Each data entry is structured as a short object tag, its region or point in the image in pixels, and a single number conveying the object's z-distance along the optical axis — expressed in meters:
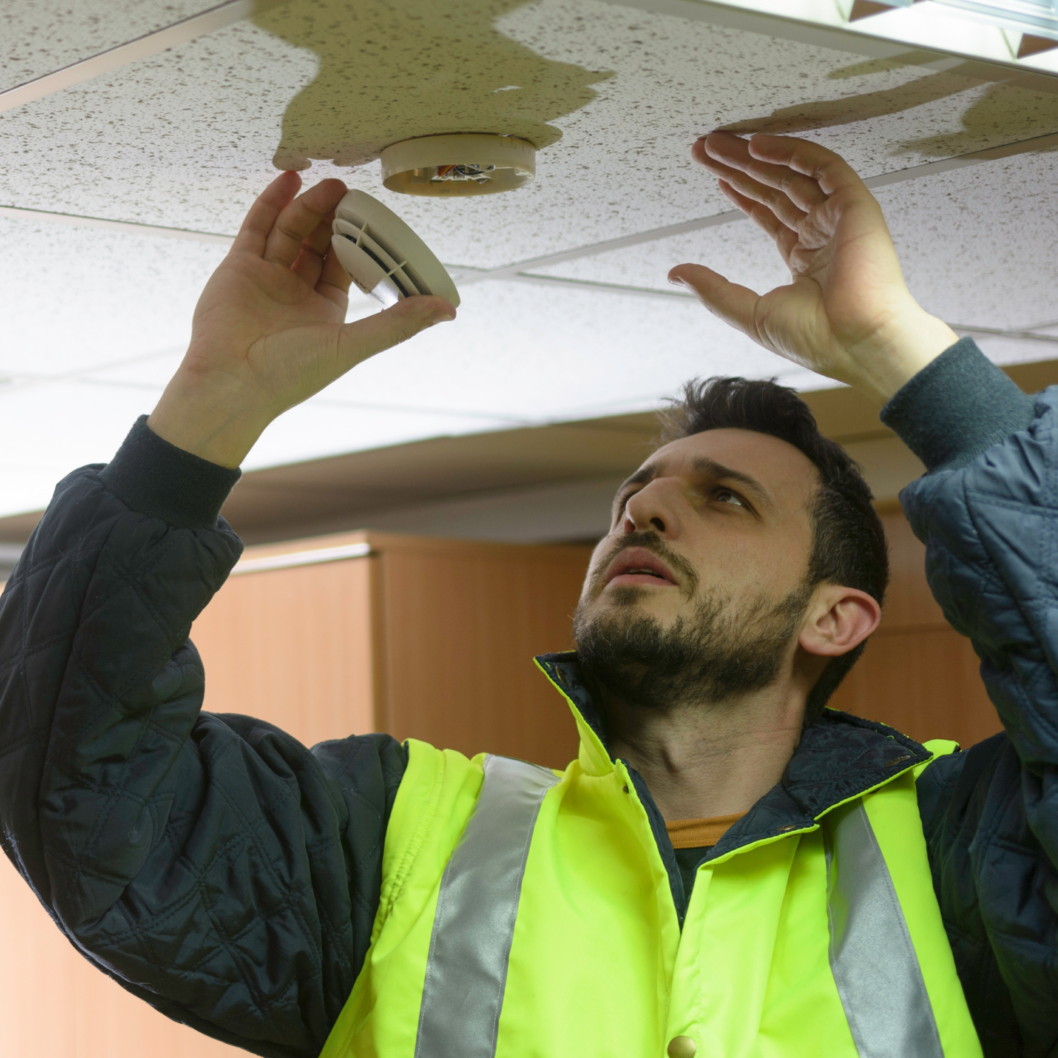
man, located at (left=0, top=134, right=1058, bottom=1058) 1.71
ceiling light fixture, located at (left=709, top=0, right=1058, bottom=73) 1.51
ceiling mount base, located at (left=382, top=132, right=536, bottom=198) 1.65
